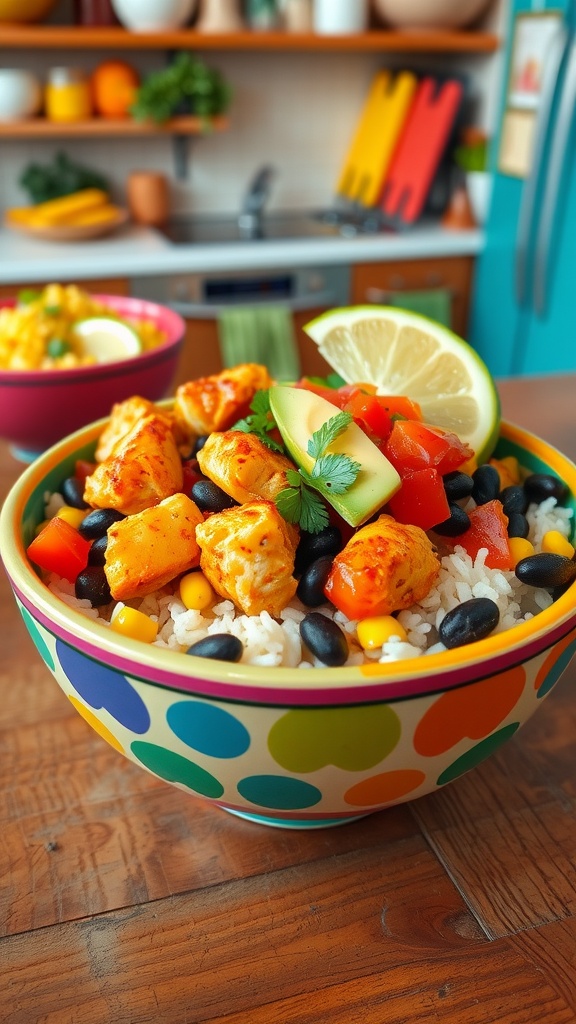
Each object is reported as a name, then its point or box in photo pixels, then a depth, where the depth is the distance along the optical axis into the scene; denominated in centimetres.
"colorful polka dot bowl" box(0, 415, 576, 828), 27
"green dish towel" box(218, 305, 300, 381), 122
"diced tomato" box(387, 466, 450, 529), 33
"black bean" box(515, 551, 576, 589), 31
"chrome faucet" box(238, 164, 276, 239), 137
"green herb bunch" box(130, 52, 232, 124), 128
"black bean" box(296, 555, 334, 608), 31
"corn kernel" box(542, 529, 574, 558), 33
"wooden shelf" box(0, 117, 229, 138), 126
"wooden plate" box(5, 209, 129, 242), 125
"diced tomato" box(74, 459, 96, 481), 38
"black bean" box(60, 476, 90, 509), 36
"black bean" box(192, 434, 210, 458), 37
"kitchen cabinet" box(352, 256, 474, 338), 131
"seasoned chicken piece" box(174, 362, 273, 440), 37
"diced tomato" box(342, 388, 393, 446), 35
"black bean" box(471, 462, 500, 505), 35
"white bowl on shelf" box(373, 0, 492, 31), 130
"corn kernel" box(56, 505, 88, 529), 35
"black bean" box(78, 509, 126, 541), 34
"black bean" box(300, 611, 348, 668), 29
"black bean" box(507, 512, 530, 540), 34
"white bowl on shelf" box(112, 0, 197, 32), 121
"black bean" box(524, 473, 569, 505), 36
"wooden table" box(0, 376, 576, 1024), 28
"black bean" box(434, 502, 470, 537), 33
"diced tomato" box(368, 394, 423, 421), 36
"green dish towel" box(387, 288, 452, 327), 132
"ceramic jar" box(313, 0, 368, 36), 129
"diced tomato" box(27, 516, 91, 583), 33
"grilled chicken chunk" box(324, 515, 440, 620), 30
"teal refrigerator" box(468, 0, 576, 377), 110
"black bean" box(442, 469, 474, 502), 34
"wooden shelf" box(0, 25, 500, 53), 119
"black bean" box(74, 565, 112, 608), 32
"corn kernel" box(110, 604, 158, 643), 30
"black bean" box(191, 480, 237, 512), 33
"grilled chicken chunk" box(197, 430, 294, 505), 32
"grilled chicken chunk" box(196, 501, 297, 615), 30
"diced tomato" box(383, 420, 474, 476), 34
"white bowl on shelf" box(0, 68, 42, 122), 123
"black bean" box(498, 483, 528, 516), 35
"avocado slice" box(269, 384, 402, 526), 31
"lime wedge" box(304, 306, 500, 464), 38
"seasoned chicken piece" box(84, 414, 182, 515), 34
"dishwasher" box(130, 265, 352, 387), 122
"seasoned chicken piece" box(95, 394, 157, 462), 37
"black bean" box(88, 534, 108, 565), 33
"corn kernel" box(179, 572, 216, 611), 31
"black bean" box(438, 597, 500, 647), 29
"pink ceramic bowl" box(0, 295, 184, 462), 47
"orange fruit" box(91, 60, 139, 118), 131
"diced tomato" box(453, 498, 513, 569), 33
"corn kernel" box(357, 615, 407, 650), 30
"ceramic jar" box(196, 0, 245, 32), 126
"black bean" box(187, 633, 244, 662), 28
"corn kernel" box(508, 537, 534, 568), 33
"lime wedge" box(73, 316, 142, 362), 51
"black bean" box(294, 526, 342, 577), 32
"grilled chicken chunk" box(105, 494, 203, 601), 31
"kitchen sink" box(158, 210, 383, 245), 137
